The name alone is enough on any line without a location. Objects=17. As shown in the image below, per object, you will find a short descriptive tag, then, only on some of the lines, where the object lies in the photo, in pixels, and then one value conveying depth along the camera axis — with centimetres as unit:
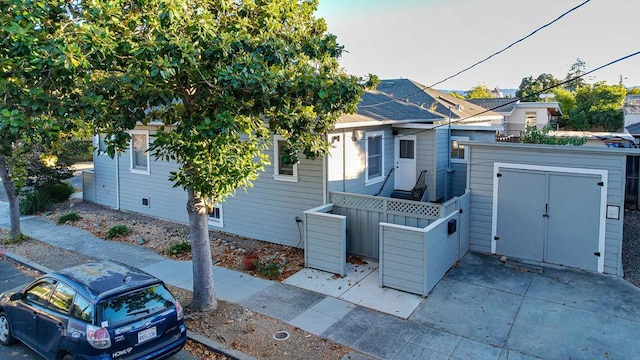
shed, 919
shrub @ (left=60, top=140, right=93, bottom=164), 1900
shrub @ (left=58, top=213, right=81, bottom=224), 1509
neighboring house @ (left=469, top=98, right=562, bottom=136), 2809
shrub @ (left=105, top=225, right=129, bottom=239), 1325
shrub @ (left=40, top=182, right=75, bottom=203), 1759
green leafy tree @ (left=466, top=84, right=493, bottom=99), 5339
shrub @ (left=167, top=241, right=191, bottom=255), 1156
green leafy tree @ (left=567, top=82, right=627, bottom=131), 3484
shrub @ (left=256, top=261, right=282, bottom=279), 978
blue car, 559
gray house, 1143
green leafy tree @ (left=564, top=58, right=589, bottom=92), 8472
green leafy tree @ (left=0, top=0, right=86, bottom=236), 596
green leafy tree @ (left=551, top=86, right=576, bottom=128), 3778
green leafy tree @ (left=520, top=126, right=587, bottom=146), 1165
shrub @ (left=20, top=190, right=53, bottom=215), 1661
